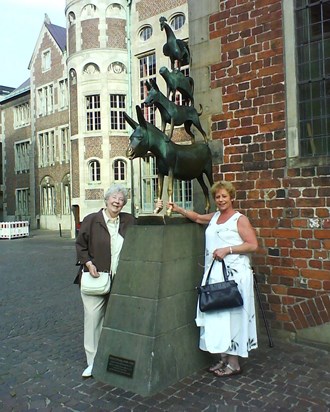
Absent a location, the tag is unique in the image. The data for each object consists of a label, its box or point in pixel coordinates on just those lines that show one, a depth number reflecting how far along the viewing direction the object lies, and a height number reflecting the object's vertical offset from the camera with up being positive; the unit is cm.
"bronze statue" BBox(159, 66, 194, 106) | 498 +142
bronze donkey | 441 +58
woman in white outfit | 420 -65
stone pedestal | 409 -99
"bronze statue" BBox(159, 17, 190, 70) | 516 +184
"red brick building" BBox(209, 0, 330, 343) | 523 +69
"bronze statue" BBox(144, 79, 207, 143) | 462 +107
